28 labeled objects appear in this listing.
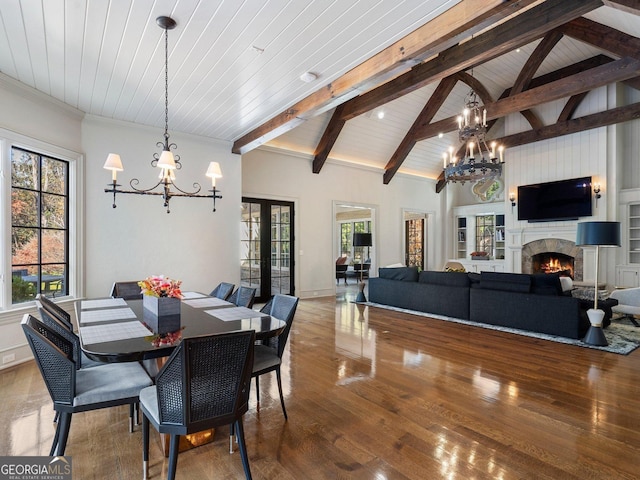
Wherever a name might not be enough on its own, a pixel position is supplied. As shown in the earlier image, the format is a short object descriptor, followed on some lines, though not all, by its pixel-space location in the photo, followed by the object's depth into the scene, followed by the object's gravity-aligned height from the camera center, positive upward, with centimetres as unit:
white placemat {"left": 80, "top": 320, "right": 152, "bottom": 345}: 205 -59
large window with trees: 386 +18
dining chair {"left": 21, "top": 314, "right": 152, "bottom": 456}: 187 -86
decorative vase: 246 -55
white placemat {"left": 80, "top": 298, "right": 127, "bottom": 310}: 314 -60
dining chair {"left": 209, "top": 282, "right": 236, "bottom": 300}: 393 -60
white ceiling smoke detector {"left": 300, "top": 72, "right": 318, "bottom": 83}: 363 +177
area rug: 425 -131
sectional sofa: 471 -92
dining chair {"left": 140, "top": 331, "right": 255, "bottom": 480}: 165 -73
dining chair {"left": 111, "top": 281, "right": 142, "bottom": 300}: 401 -59
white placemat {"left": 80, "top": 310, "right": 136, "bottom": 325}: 260 -60
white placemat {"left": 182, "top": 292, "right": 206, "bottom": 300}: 373 -61
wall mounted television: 768 +98
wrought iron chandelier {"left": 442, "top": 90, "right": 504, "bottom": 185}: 469 +108
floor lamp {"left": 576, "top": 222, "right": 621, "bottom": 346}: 412 +2
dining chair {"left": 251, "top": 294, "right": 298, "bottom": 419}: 252 -87
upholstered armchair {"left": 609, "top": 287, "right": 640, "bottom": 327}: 524 -93
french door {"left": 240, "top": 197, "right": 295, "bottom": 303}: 736 -12
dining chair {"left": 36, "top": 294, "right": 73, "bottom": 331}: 280 -61
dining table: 188 -60
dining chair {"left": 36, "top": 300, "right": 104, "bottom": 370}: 245 -68
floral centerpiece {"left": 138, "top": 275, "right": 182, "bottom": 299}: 261 -36
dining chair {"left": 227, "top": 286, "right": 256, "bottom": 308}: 346 -58
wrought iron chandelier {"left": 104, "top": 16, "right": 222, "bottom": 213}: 274 +69
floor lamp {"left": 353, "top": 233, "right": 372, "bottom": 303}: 805 +5
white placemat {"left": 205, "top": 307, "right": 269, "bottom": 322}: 268 -60
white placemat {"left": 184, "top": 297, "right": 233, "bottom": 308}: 320 -60
